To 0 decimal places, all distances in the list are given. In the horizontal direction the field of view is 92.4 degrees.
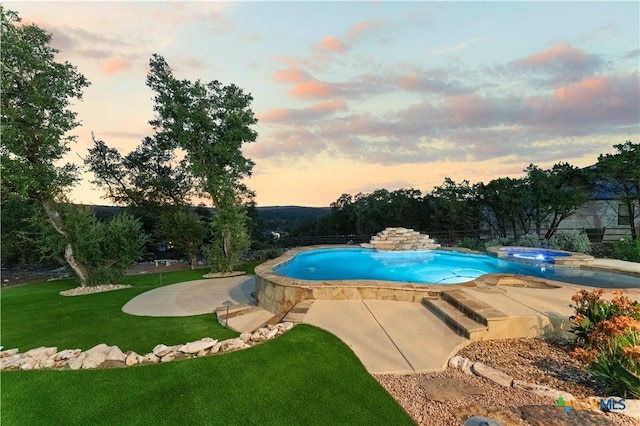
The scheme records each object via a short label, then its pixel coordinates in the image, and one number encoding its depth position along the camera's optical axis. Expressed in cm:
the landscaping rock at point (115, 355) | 522
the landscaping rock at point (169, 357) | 517
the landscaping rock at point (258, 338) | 567
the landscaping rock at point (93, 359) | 498
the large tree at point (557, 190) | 1753
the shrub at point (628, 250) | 1216
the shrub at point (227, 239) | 1470
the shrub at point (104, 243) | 1154
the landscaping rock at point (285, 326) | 598
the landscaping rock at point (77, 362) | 495
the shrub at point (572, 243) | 1463
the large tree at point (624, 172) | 1588
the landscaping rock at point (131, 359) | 504
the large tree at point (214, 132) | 1502
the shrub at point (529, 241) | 1568
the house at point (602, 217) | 1931
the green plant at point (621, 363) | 363
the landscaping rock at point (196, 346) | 538
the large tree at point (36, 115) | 983
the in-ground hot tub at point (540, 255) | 1125
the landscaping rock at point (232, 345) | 538
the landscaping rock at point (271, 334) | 573
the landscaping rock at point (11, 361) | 517
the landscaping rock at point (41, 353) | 558
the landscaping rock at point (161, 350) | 532
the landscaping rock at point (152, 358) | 514
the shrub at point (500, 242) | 1690
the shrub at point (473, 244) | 1677
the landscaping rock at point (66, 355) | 544
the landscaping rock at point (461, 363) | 460
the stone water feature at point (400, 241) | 1745
